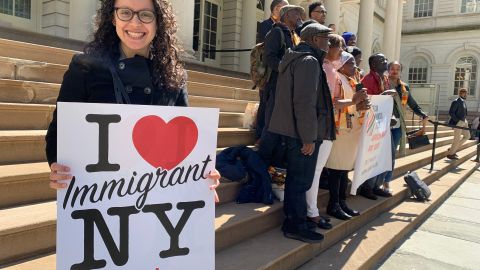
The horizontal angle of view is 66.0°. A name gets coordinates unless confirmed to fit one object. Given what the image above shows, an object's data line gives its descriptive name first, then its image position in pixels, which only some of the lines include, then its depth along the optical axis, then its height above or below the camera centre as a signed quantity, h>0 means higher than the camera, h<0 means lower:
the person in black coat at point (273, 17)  4.63 +1.15
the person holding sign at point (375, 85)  4.44 +0.36
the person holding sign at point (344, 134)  3.63 -0.23
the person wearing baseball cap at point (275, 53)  3.45 +0.59
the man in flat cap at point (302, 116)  2.97 -0.05
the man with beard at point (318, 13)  4.52 +1.20
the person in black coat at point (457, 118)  9.41 -0.02
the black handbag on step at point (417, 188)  5.44 -1.06
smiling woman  1.43 +0.16
